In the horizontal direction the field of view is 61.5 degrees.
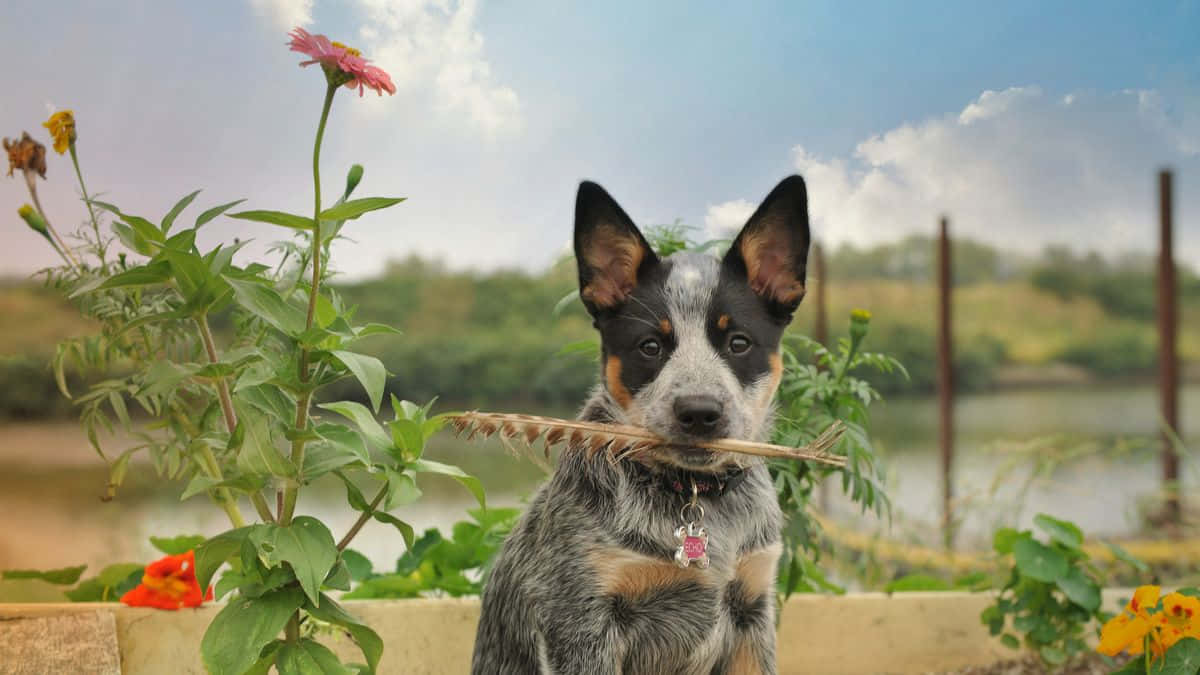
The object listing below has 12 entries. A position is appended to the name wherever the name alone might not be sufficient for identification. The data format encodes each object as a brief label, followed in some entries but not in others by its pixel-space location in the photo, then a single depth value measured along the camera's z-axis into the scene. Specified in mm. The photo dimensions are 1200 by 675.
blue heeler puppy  2023
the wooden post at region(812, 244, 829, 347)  5340
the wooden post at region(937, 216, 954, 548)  5164
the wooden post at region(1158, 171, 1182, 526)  5031
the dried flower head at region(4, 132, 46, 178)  2701
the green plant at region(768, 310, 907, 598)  2715
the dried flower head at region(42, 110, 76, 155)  2537
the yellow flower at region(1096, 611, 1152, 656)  2564
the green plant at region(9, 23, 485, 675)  1950
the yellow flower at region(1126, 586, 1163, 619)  2594
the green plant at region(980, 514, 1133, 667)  3254
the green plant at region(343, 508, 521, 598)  3395
